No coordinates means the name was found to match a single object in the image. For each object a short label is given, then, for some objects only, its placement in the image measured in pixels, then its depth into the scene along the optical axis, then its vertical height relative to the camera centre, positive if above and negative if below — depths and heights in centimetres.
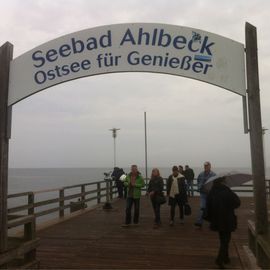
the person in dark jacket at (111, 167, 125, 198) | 1398 -30
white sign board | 488 +173
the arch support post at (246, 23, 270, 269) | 470 +39
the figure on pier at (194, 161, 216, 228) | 768 -15
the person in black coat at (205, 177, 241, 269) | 507 -67
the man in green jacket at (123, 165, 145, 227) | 809 -35
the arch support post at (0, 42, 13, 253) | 461 +65
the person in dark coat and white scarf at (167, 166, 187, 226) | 820 -45
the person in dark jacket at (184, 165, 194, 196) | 1522 -33
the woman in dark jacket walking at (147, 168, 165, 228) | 813 -46
